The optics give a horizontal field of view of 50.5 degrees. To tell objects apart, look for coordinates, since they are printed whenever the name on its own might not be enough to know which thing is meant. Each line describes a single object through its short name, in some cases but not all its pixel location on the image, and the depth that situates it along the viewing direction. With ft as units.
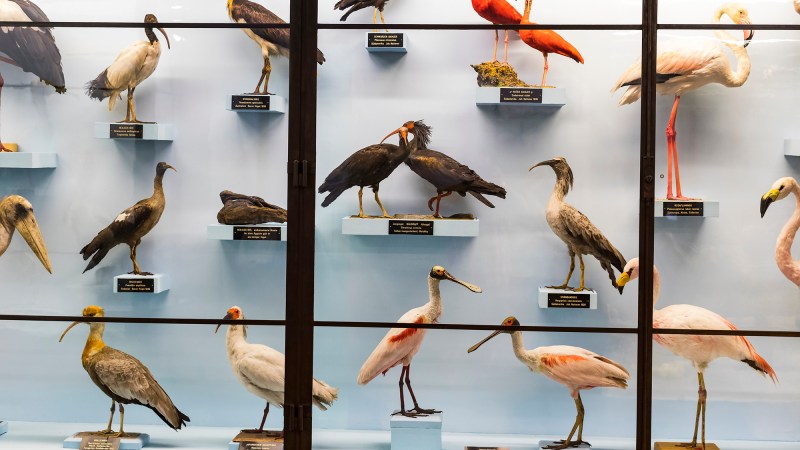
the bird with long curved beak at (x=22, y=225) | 10.87
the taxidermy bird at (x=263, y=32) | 10.46
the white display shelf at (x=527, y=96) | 10.50
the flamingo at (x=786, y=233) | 10.41
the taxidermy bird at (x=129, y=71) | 10.68
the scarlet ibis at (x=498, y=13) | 10.55
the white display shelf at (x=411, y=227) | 10.57
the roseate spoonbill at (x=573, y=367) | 10.48
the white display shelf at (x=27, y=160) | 10.73
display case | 10.42
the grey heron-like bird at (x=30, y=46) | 10.79
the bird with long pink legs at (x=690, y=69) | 10.28
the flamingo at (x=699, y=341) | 10.39
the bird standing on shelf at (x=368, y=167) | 10.56
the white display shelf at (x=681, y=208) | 10.30
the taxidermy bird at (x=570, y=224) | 10.50
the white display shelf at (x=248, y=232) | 10.50
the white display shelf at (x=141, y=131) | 10.69
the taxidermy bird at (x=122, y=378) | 10.75
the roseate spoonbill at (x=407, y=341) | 10.64
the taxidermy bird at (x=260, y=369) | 10.51
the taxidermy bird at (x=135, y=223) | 10.72
